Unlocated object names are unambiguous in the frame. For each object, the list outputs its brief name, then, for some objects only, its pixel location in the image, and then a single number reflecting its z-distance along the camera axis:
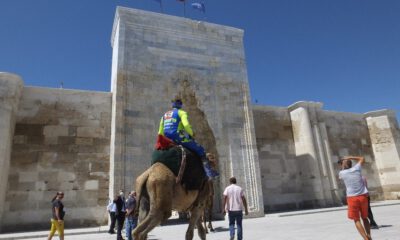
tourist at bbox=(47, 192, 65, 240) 7.10
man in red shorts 4.87
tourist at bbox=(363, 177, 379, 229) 6.96
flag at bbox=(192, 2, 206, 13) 15.52
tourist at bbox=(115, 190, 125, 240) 8.23
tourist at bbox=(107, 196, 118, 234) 9.23
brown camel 3.61
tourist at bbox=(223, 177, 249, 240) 6.18
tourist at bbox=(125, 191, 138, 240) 6.71
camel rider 4.19
